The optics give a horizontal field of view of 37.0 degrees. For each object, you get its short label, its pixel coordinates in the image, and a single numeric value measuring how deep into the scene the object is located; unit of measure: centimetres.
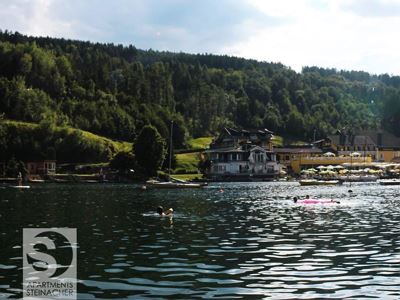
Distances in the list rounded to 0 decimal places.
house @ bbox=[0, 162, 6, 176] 18394
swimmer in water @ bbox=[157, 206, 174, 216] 6019
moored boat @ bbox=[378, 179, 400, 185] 14969
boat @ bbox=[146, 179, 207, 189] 13288
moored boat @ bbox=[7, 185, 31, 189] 13325
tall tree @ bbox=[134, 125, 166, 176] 16812
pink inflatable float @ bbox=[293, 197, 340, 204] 8094
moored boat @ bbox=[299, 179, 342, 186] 15125
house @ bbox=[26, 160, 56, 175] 19412
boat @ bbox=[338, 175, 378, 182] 16700
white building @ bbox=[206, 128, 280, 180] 19244
